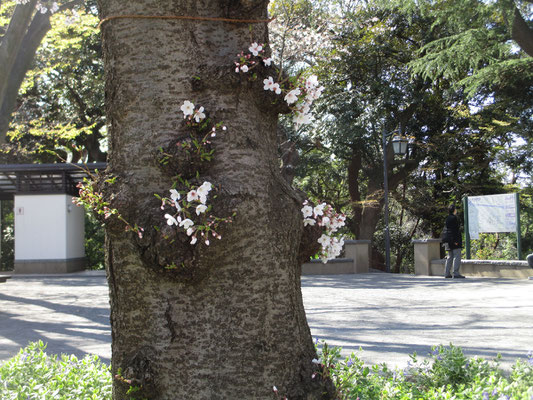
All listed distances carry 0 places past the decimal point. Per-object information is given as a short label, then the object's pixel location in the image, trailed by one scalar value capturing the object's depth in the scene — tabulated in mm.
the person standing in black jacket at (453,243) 14039
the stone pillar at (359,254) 17703
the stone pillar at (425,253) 16328
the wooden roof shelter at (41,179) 20094
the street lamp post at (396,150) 17531
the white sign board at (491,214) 14250
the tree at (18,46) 9930
